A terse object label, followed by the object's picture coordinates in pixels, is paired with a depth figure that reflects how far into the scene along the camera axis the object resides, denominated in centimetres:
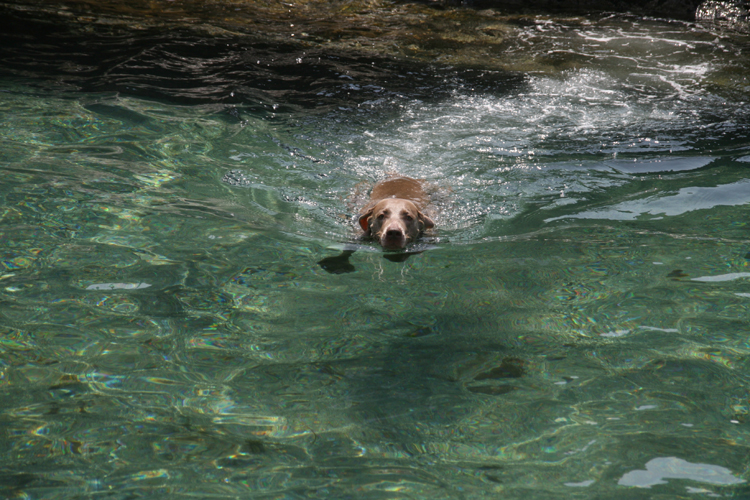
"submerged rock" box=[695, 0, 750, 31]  1401
